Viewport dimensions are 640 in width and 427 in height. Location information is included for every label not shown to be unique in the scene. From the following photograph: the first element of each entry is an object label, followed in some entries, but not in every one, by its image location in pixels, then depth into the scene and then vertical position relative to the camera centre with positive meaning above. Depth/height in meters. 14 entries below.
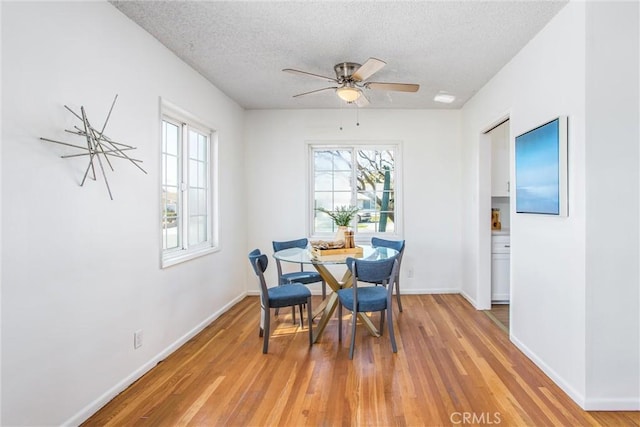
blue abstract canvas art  2.17 +0.33
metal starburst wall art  1.86 +0.41
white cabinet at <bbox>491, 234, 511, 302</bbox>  3.96 -0.66
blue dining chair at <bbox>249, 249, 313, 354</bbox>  2.75 -0.75
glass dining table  2.91 -0.46
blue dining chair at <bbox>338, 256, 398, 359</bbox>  2.61 -0.72
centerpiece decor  3.20 -0.19
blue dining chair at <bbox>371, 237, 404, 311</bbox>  3.56 -0.39
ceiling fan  2.74 +1.12
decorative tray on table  3.03 -0.36
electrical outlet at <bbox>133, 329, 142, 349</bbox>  2.33 -0.94
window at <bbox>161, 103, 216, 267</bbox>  2.95 +0.24
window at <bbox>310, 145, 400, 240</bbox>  4.66 +0.37
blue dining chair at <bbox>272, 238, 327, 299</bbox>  3.56 -0.72
